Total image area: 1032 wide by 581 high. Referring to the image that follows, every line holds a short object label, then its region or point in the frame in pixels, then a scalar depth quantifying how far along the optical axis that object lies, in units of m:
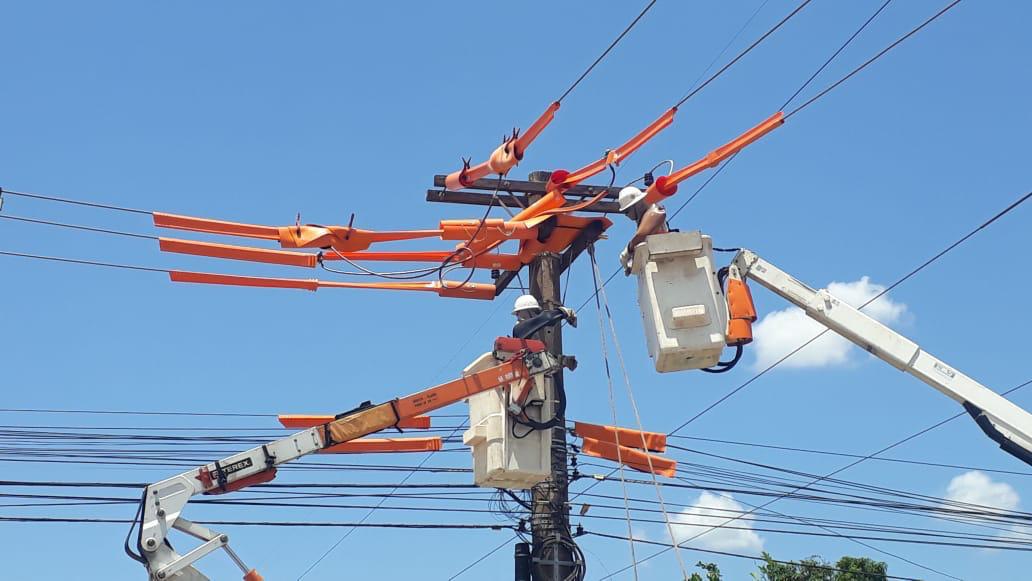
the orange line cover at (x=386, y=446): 10.74
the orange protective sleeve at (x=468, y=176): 9.93
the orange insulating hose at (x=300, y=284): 10.54
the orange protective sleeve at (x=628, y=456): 11.94
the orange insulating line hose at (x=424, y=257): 10.66
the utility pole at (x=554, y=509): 10.94
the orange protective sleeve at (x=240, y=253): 9.98
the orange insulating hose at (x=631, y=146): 9.72
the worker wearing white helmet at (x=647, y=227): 9.58
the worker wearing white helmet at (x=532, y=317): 10.77
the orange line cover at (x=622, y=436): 11.90
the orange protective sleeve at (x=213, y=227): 10.03
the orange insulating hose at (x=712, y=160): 9.51
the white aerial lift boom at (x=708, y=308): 9.00
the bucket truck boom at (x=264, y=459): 9.16
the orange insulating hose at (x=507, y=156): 8.90
